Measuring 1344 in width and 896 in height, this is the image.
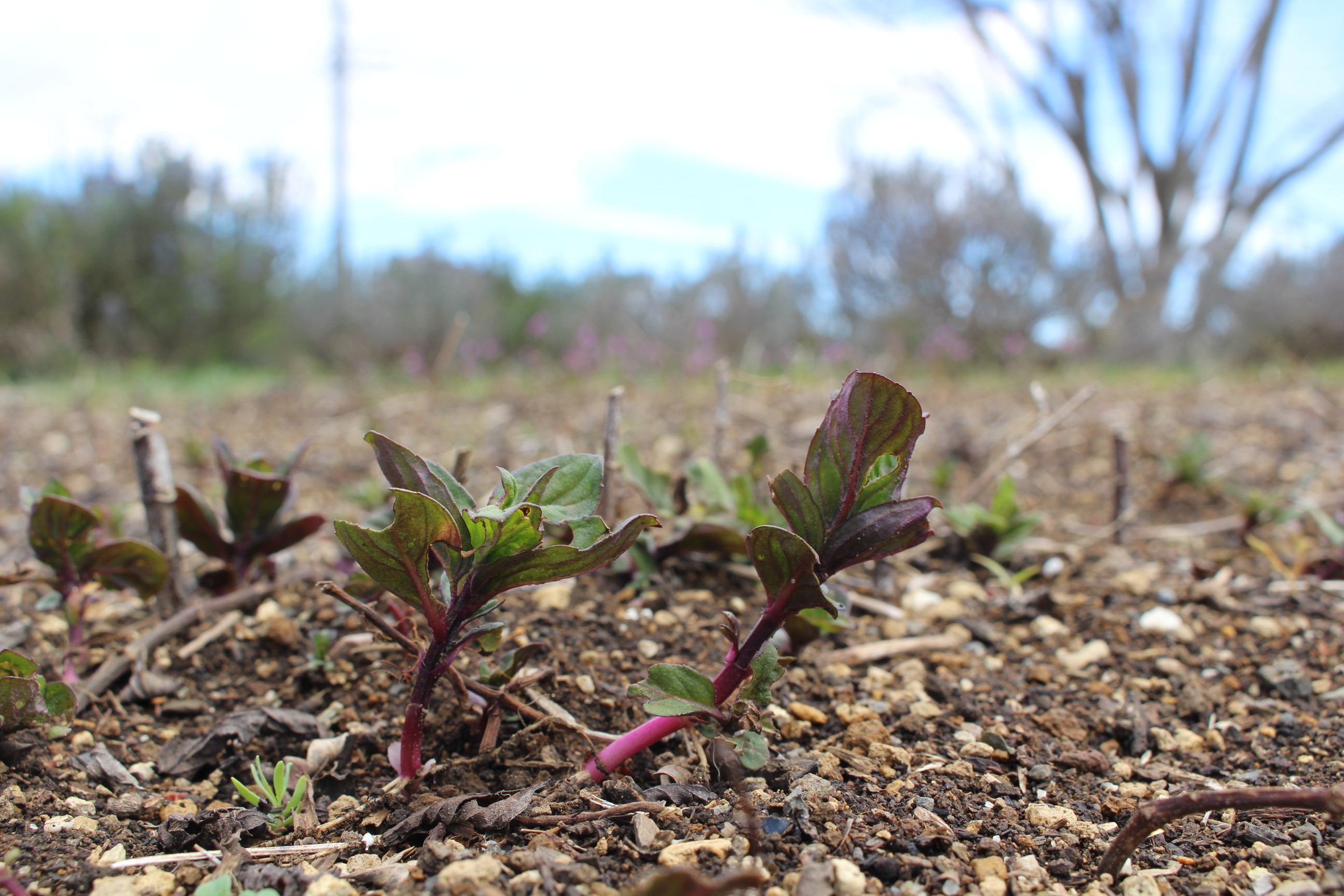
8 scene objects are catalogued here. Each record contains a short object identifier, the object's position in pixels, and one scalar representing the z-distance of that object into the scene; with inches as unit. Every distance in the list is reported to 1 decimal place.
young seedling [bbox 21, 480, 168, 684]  10.7
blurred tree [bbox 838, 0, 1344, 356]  336.1
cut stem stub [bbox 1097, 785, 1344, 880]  7.2
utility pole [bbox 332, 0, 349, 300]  336.0
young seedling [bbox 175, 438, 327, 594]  11.9
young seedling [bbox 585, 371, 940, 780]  8.3
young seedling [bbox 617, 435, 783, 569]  13.1
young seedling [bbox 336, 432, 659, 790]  8.0
